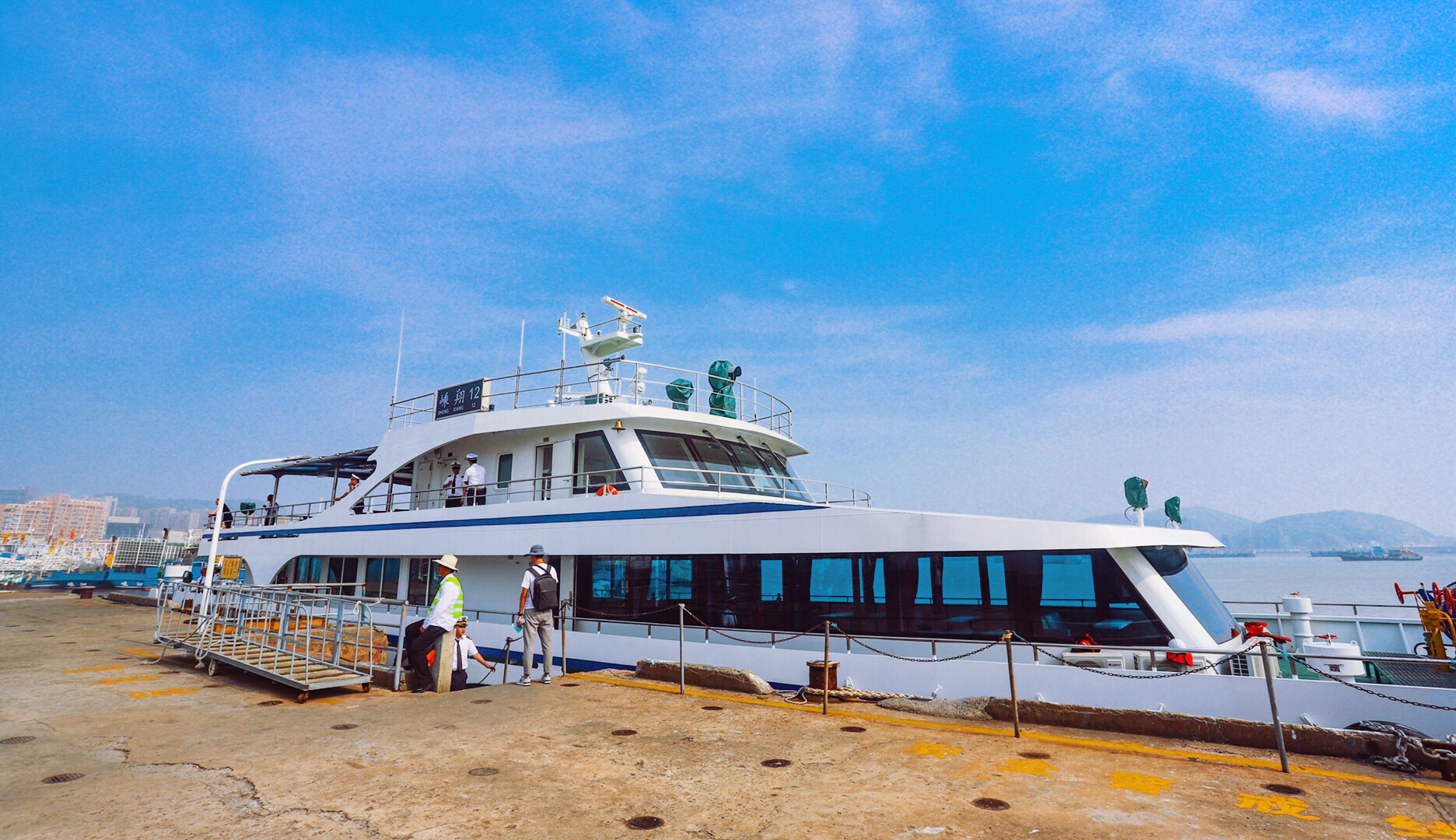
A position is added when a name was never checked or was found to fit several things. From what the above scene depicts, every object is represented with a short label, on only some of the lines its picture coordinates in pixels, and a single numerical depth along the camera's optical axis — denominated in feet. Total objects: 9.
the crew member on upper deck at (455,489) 49.24
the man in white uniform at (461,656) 30.58
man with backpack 30.12
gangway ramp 27.02
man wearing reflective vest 28.63
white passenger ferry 26.58
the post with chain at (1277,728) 17.76
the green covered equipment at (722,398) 48.15
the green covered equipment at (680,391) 49.44
